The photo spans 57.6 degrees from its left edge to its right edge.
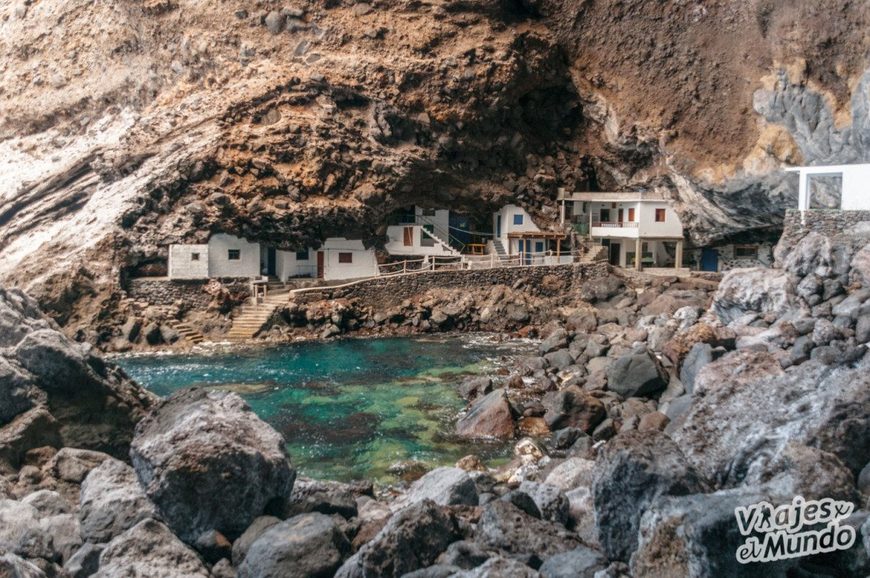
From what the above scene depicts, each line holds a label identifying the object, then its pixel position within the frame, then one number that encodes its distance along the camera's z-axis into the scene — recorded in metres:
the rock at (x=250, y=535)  10.29
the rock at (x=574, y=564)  9.01
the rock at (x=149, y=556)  9.54
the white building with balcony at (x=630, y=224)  46.72
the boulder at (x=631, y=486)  9.91
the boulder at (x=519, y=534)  9.91
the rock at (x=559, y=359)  28.48
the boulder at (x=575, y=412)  20.91
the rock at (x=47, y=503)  11.62
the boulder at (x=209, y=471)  10.62
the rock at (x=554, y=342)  30.72
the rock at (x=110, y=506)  10.74
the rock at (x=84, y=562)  9.90
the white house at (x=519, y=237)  46.81
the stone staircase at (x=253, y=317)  36.75
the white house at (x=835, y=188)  27.70
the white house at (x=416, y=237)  45.44
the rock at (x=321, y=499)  11.48
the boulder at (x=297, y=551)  9.63
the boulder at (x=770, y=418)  12.45
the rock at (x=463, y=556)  9.52
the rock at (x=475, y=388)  24.76
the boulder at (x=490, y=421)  20.89
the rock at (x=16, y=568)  8.15
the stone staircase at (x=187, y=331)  35.88
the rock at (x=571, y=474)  13.49
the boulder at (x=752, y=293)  25.34
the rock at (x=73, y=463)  13.29
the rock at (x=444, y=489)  12.04
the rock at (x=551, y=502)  11.41
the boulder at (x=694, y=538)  8.17
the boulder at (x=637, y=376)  22.59
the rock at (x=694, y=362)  21.41
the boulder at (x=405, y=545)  9.38
